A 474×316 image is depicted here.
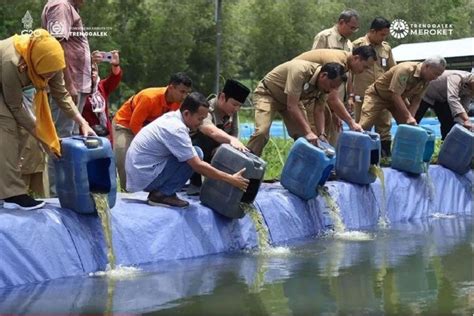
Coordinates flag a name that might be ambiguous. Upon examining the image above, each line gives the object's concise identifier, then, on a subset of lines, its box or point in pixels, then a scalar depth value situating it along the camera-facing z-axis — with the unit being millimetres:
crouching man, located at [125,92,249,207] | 9068
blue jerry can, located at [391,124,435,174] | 13084
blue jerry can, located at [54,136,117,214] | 8237
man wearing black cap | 9824
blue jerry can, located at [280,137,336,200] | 10775
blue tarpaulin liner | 7762
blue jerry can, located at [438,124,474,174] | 13909
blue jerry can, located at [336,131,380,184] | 11915
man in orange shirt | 10460
